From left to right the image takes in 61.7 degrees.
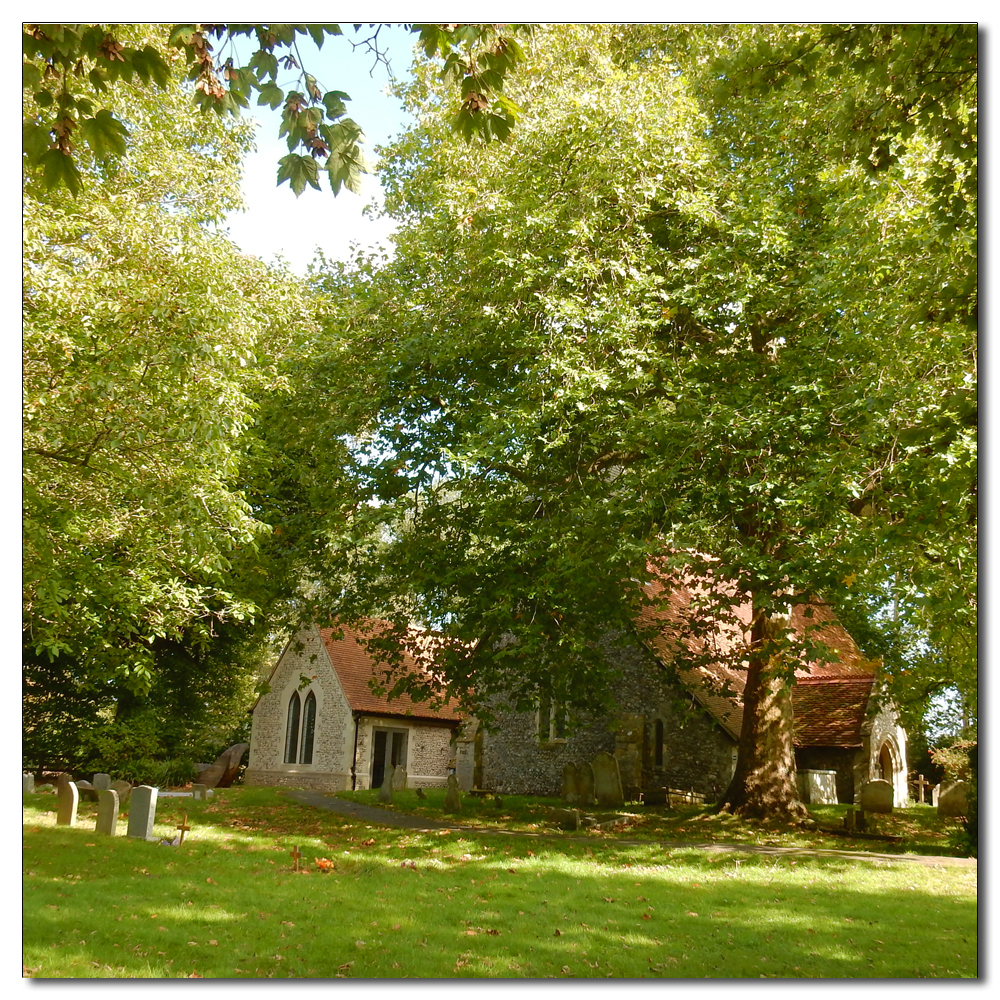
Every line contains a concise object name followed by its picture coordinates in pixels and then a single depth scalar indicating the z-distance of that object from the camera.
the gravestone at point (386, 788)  17.30
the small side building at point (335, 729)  22.86
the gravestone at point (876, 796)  13.77
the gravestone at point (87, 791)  14.39
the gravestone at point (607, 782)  16.22
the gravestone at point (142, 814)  9.91
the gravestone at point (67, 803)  10.72
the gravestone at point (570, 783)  16.66
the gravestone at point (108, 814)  10.05
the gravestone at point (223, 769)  21.67
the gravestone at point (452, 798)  15.75
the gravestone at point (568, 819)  13.07
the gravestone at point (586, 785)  16.52
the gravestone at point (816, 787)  17.05
